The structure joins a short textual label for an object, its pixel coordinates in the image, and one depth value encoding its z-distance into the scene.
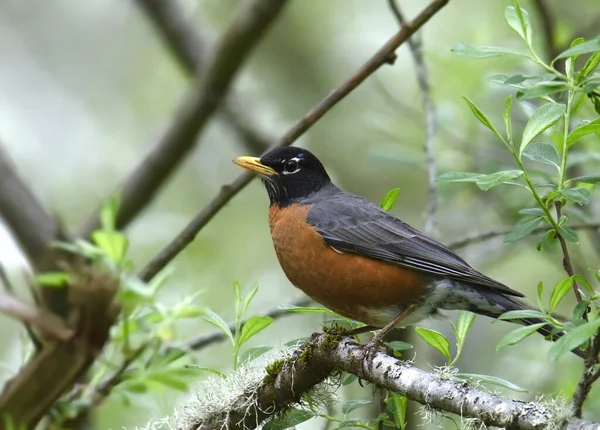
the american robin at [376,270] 8.74
